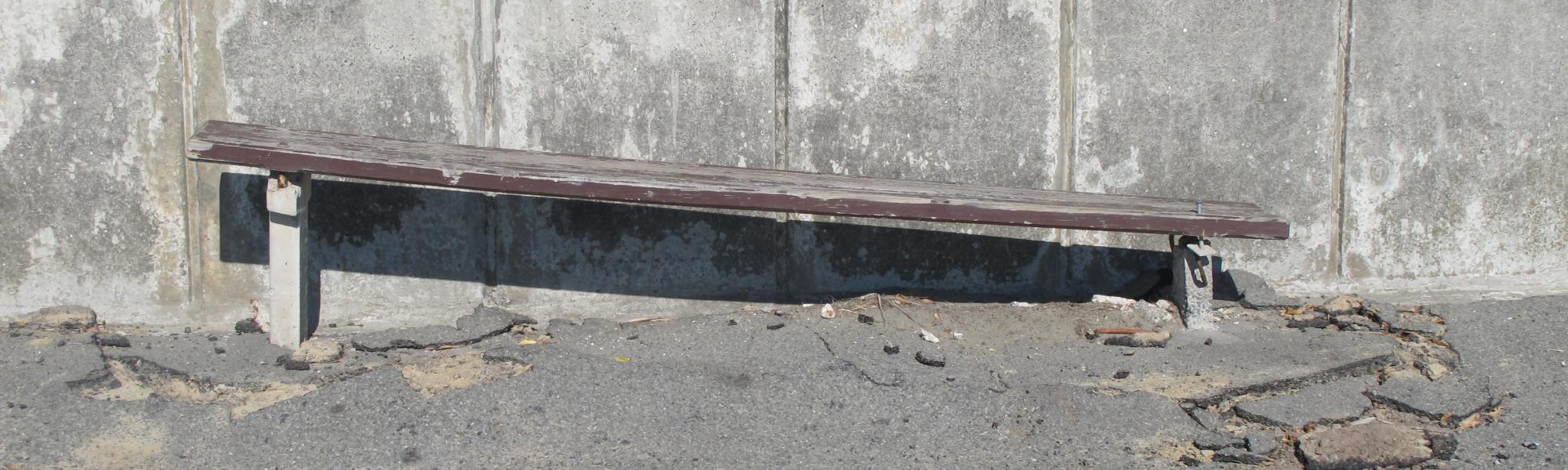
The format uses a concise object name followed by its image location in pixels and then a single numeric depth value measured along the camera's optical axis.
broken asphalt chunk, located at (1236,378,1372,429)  3.24
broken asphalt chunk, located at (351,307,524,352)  3.74
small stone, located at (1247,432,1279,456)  3.06
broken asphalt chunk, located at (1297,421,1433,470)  2.97
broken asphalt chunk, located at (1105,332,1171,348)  3.85
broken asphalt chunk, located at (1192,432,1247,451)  3.11
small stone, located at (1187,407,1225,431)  3.23
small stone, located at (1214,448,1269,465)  3.03
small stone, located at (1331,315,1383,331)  4.02
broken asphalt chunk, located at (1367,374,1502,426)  3.30
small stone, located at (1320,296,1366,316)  4.19
